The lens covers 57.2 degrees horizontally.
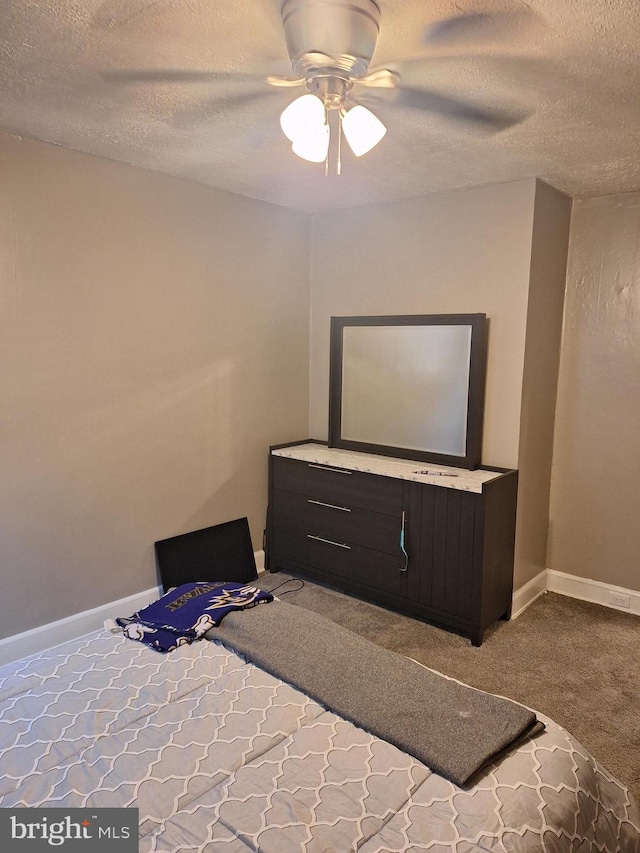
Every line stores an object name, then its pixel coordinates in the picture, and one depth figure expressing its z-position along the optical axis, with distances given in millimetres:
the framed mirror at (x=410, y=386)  3281
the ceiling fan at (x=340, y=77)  1528
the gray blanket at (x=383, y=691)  1540
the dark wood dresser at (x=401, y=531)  2980
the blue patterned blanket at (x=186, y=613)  2115
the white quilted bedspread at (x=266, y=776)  1298
